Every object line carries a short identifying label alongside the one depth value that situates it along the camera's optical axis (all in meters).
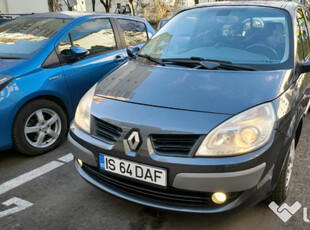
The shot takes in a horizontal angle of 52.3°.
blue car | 3.14
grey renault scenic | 1.89
